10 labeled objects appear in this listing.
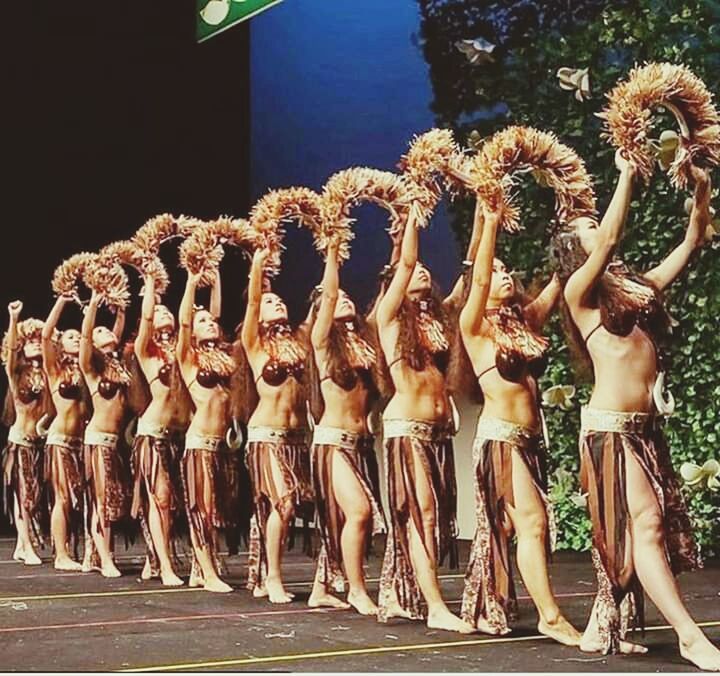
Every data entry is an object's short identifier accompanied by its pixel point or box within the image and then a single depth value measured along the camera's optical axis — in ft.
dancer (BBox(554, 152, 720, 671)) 25.48
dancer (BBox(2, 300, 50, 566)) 49.85
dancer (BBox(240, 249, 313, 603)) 36.96
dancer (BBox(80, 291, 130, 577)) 44.29
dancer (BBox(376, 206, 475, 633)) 31.37
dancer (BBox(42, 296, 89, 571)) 46.93
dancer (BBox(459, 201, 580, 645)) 28.37
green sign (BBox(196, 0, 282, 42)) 51.57
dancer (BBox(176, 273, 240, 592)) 39.88
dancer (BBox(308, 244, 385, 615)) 33.76
